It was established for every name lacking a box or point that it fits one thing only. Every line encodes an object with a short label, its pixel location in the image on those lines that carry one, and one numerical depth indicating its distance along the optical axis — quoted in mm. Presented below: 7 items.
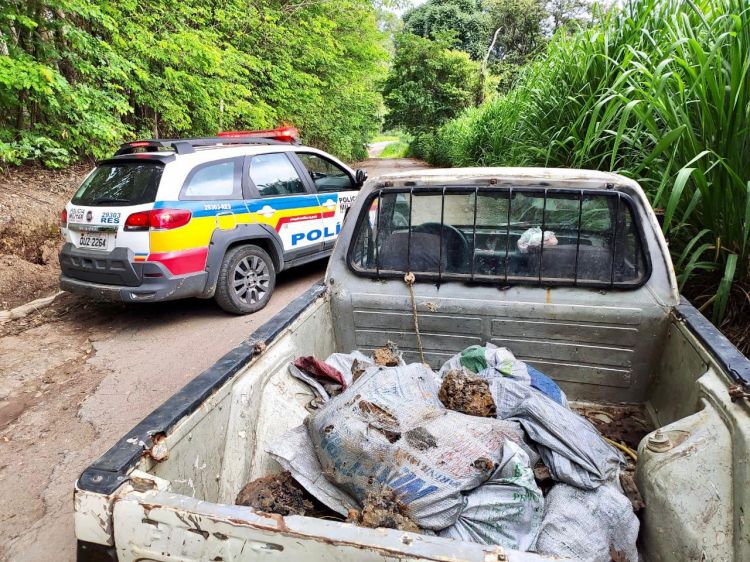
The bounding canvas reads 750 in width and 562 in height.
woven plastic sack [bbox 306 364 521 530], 1357
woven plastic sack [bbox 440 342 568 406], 2029
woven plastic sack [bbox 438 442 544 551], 1358
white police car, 4531
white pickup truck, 1097
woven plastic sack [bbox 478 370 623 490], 1521
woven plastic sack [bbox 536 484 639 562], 1378
